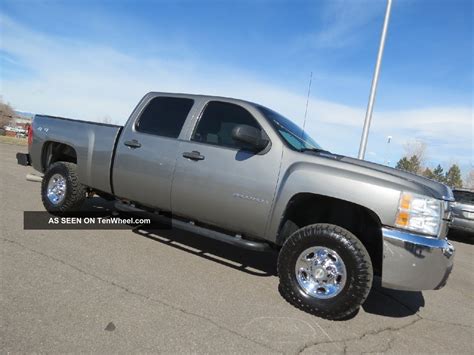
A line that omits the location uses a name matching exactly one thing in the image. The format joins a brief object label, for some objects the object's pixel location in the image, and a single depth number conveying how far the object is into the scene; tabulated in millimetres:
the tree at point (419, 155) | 50562
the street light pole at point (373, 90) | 10781
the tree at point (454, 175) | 74875
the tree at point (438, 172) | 82875
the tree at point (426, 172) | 67288
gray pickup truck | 3602
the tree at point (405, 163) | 56506
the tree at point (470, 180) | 67394
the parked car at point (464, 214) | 10664
